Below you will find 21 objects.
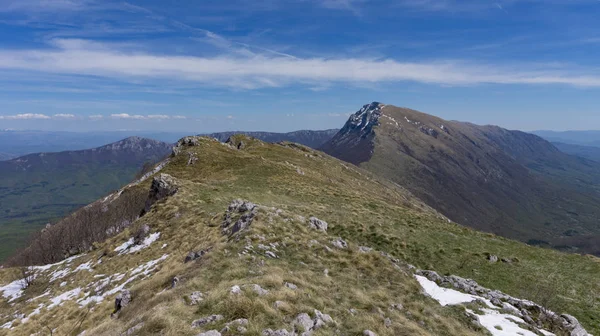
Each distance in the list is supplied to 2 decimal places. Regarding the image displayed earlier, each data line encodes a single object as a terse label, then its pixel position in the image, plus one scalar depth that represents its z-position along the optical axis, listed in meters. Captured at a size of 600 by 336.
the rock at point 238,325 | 11.69
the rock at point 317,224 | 30.35
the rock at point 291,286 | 16.03
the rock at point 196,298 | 14.20
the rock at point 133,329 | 12.19
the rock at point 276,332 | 11.70
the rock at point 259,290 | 14.60
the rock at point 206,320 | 12.27
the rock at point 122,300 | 18.17
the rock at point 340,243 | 25.39
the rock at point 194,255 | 22.47
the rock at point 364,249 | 25.22
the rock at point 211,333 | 11.26
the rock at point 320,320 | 12.98
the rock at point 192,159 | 72.51
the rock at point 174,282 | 17.43
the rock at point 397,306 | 16.86
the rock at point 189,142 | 88.56
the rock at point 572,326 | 18.36
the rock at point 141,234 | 33.41
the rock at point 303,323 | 12.48
